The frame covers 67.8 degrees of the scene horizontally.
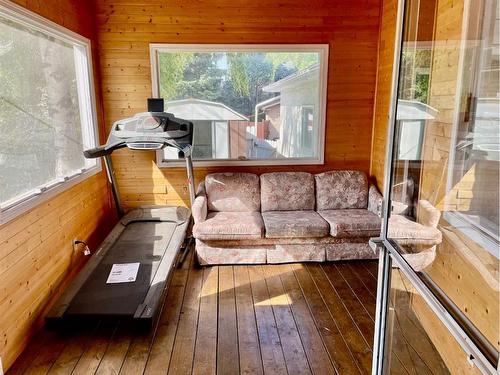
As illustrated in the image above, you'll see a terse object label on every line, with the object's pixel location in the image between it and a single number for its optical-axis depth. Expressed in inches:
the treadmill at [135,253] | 103.6
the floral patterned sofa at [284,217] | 143.5
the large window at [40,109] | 98.7
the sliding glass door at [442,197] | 46.8
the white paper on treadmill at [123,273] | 117.5
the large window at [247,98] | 164.2
